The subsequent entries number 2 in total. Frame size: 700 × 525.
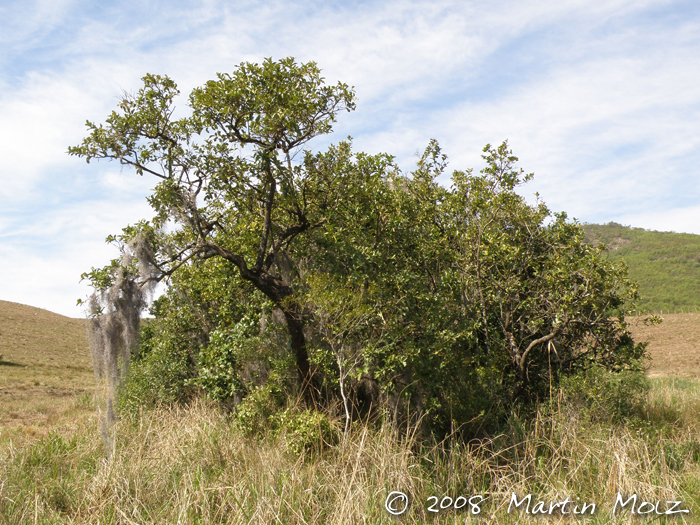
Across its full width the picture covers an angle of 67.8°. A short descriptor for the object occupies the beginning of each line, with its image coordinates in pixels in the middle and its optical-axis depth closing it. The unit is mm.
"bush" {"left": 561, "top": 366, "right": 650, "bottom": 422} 8375
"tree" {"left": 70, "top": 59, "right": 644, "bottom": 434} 7656
